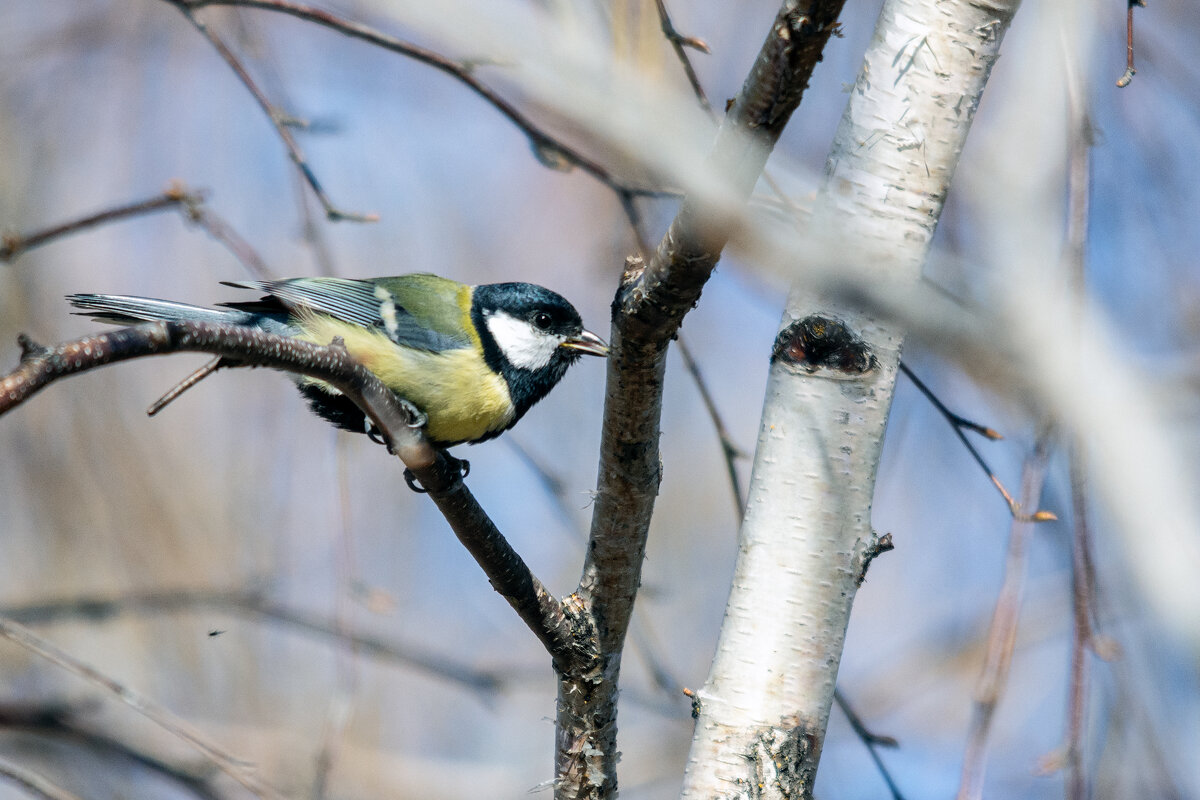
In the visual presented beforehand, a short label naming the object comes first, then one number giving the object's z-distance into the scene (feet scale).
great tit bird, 19.54
